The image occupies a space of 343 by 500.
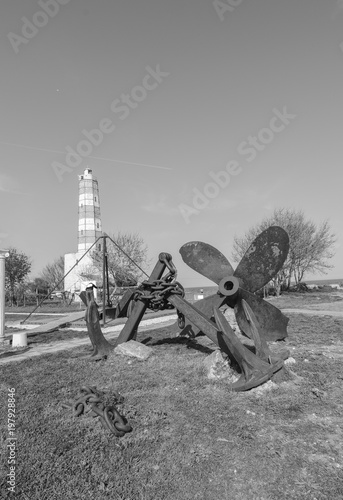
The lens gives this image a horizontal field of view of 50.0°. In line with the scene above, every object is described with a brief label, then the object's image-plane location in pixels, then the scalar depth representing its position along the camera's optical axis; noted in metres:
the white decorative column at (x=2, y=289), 9.88
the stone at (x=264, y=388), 4.60
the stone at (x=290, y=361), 5.89
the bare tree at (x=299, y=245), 28.46
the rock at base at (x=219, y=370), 5.18
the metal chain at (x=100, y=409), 3.56
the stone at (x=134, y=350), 6.56
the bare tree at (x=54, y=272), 47.28
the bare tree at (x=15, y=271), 32.94
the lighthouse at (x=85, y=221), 38.72
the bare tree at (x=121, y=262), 31.47
